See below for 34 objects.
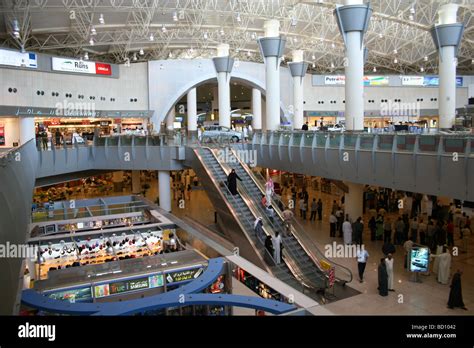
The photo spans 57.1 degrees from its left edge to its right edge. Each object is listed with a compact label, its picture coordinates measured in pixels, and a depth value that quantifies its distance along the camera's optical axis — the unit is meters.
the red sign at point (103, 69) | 39.34
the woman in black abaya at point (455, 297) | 11.14
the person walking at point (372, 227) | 18.48
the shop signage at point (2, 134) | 32.50
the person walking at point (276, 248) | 14.22
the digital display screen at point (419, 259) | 13.38
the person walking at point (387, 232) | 17.94
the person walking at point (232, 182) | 17.48
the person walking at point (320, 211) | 23.17
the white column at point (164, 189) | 27.70
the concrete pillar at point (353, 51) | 20.47
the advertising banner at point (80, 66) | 35.69
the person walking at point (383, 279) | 12.45
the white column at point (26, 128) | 32.50
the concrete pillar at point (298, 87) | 38.75
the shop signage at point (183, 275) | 10.14
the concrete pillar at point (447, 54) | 26.03
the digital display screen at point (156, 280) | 9.94
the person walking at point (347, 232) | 17.92
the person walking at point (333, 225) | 19.86
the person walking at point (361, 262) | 13.73
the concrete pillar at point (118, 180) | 38.31
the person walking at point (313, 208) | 23.30
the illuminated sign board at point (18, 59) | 30.73
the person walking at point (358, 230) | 17.42
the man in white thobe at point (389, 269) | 12.74
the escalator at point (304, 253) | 14.22
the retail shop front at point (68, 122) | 30.80
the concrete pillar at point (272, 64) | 30.11
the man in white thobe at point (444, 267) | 13.25
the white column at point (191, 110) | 48.22
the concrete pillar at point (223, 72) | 37.50
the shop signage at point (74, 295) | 9.06
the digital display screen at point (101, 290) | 9.42
